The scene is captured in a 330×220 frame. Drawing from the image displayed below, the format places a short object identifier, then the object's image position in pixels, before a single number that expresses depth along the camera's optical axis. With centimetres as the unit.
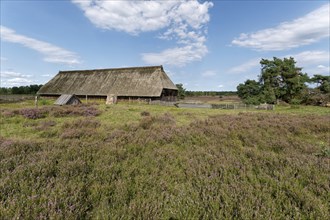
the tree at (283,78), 3403
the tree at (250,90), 3319
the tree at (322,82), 3628
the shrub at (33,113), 1038
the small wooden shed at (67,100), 2055
